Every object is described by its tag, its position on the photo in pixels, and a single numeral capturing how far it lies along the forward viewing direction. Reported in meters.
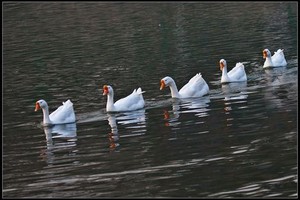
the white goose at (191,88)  30.72
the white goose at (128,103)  28.94
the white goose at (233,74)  33.34
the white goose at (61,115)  27.55
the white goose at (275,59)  36.28
